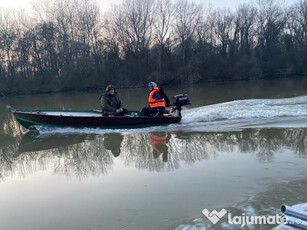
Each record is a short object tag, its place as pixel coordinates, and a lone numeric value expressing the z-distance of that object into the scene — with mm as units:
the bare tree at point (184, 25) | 38156
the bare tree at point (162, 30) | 37719
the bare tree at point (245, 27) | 41625
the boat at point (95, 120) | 8898
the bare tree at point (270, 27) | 41562
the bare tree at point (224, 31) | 41188
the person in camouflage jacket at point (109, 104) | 9289
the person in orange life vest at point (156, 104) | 9328
